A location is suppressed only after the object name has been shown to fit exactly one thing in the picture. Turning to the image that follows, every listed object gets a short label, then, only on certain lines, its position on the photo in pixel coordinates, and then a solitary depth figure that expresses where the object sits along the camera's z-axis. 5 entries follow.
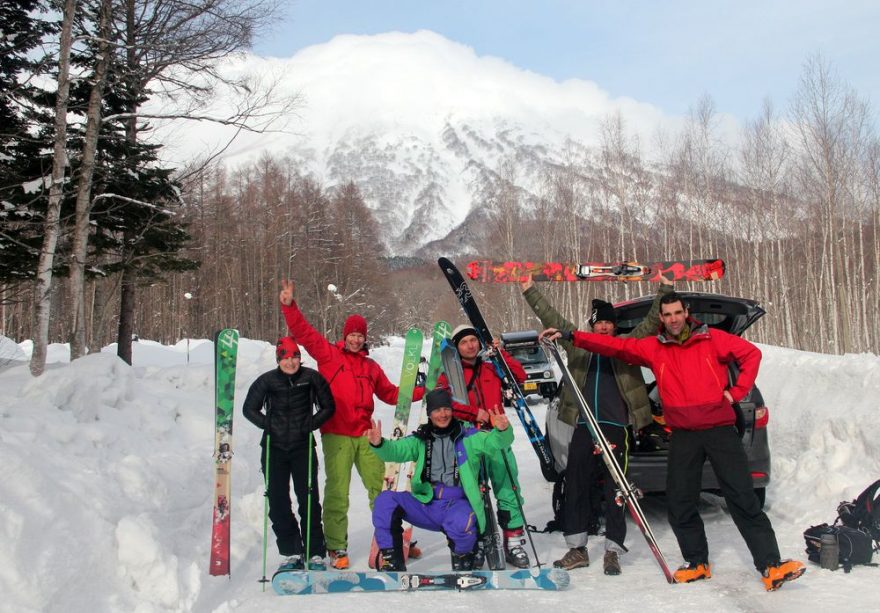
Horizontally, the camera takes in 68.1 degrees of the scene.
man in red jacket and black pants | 4.48
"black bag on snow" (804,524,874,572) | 4.43
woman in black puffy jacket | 5.03
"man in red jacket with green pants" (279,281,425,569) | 5.28
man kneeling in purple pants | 4.66
